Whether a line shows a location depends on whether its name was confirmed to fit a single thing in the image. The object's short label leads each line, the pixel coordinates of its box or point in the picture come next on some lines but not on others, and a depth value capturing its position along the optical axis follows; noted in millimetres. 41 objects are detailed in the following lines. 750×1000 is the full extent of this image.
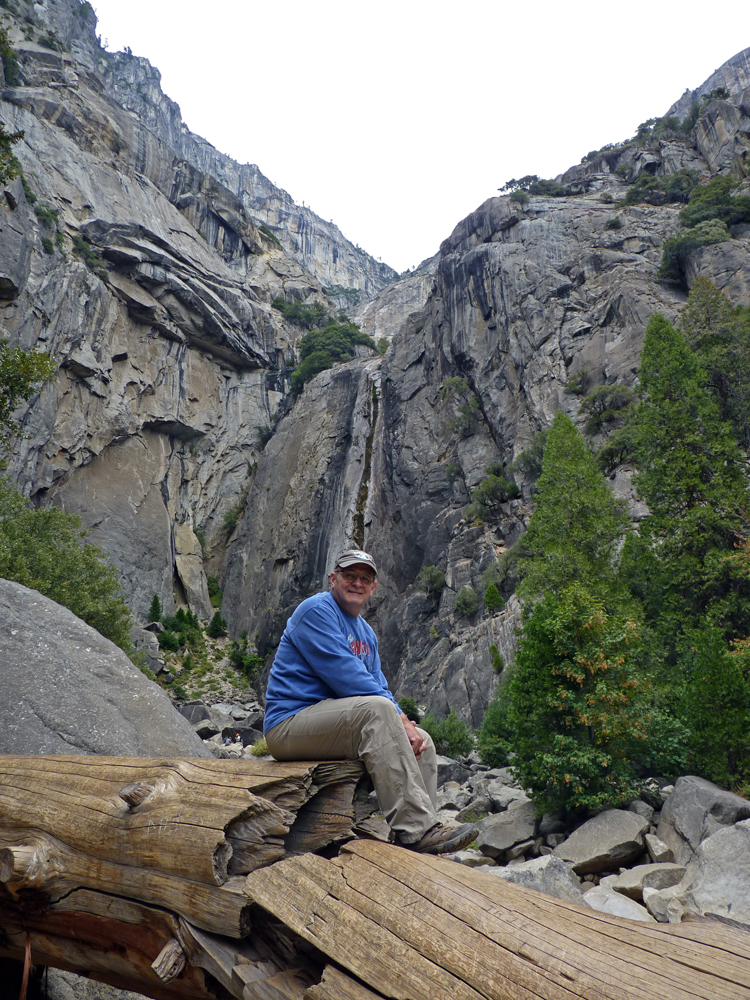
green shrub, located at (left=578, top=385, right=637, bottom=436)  31719
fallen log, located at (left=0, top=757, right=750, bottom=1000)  1934
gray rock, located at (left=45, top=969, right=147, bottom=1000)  3883
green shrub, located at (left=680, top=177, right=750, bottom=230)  39156
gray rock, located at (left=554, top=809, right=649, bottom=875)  8164
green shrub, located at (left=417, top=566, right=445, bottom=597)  37844
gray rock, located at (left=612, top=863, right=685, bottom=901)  6809
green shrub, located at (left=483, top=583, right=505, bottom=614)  29562
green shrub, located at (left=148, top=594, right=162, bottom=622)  44594
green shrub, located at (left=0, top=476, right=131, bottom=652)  22250
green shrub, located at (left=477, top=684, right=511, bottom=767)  18891
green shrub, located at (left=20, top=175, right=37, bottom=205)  41094
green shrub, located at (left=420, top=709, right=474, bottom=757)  21844
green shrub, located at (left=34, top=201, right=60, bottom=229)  42438
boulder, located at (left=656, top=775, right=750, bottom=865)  8070
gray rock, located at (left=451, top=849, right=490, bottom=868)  8742
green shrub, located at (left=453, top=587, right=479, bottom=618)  32719
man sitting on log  3078
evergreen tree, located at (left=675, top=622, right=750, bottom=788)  9742
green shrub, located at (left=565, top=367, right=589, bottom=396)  36094
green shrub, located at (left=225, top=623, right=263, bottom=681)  45312
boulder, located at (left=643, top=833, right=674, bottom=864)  7992
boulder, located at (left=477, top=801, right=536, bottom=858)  9641
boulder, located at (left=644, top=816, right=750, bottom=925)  5832
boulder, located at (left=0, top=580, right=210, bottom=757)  6000
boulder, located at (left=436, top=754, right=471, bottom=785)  17766
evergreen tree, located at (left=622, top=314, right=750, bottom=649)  17766
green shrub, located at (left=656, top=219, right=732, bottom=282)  36094
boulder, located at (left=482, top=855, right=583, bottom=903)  6188
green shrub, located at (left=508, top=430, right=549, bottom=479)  34406
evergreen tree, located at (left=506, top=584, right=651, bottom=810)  9906
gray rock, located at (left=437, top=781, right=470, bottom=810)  13132
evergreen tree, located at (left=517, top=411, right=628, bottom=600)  19922
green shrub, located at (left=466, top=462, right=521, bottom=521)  36656
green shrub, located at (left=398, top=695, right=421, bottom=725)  29562
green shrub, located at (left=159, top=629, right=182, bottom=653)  43062
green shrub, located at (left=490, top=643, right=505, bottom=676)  26172
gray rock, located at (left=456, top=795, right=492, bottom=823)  12023
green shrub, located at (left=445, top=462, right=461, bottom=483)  42312
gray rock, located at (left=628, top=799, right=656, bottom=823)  9391
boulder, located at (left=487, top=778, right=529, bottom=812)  12570
